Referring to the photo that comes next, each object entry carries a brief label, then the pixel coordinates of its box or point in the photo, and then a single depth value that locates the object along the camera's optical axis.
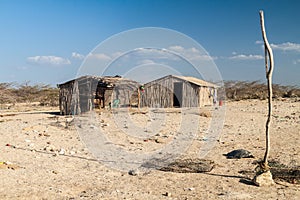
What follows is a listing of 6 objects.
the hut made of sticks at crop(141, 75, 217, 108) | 26.62
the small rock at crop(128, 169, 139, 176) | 6.64
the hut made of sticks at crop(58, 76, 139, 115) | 19.20
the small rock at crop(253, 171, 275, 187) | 5.70
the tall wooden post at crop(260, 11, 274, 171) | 6.22
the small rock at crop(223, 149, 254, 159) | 7.93
